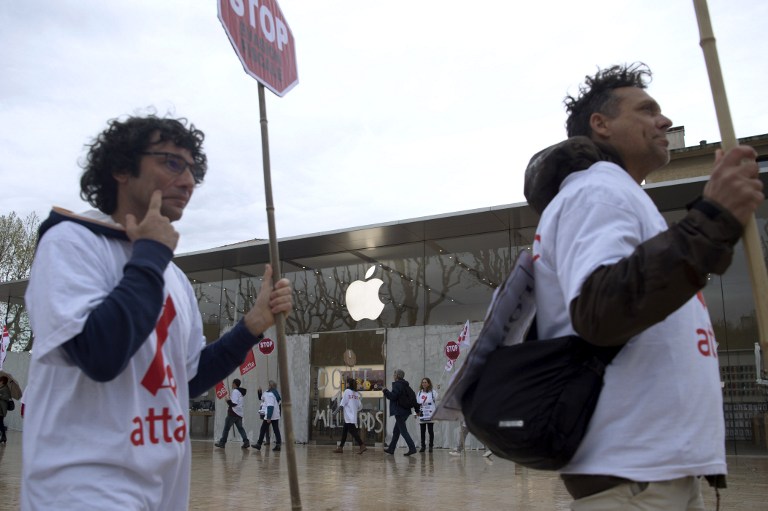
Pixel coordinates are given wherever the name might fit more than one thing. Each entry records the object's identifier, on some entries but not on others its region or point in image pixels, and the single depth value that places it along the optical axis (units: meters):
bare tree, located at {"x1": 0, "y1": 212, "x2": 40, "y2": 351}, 32.84
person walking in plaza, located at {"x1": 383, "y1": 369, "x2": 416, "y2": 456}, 17.52
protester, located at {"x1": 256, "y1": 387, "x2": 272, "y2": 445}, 20.29
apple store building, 17.59
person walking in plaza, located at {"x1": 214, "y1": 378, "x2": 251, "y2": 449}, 20.12
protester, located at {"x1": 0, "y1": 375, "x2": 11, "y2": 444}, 19.65
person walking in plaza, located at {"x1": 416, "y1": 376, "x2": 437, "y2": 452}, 18.31
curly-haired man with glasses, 1.74
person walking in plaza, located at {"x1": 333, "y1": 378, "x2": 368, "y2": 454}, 18.73
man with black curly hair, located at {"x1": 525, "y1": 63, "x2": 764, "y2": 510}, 1.45
